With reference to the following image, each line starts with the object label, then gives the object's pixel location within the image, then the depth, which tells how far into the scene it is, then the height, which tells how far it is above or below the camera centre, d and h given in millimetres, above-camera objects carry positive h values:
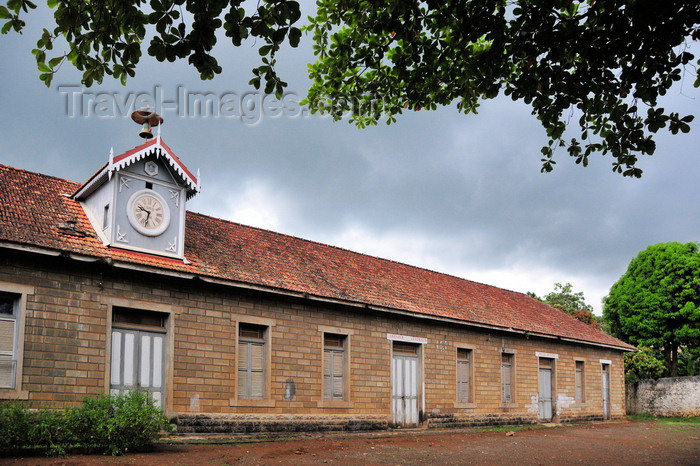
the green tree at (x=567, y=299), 49688 +2808
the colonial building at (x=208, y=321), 12641 +333
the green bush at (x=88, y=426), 10438 -1434
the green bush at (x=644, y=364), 32000 -1156
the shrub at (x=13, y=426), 10242 -1366
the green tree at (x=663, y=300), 31969 +1820
